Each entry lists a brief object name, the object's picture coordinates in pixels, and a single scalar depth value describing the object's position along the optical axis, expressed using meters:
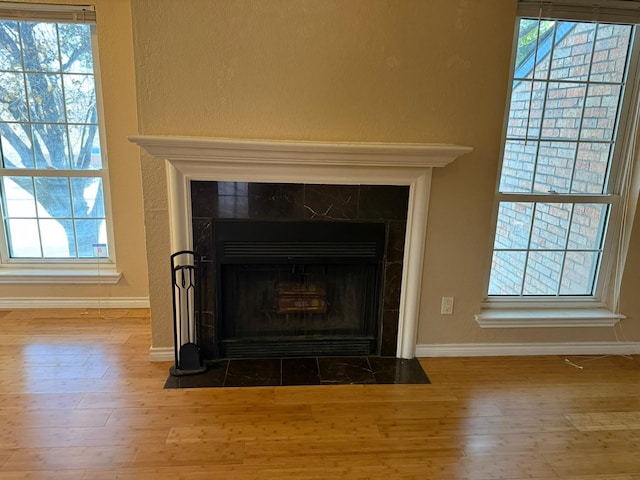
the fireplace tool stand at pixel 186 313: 2.26
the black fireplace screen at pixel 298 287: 2.30
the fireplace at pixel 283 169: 2.02
